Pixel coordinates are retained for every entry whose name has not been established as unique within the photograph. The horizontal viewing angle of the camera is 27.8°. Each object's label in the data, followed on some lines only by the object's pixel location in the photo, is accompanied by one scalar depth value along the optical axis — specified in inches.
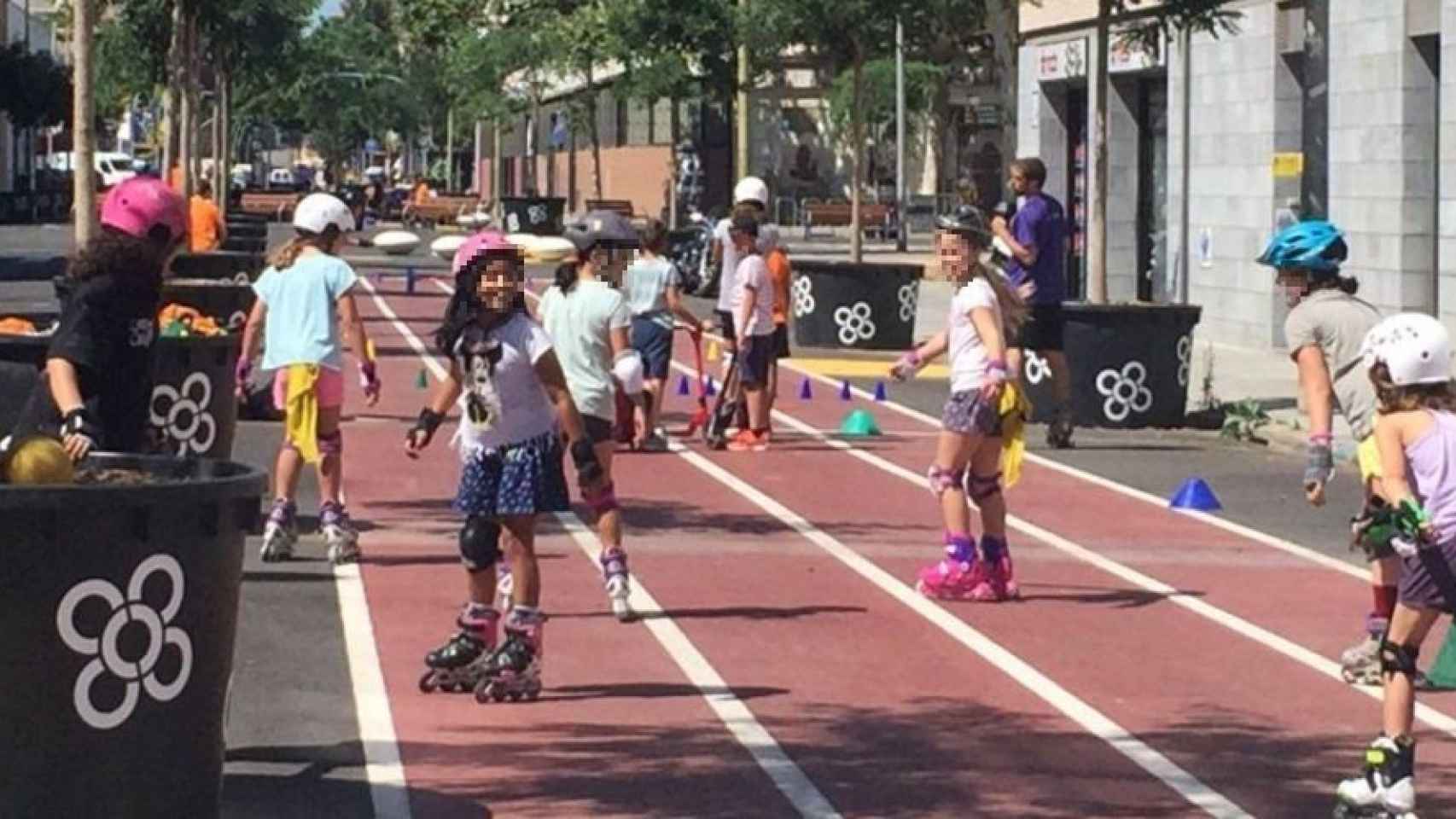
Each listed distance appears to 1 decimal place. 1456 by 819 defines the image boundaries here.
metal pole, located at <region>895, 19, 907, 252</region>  2447.1
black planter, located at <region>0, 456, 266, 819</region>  268.8
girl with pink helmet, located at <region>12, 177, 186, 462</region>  368.8
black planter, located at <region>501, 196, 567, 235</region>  2701.8
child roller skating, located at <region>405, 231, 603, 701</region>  420.2
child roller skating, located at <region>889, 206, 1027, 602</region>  524.1
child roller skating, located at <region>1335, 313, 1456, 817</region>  341.1
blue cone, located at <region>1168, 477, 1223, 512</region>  687.7
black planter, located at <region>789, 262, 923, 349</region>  1229.1
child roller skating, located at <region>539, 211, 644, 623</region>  523.8
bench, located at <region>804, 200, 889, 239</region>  2842.0
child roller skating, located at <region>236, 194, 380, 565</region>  555.2
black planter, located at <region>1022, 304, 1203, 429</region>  876.6
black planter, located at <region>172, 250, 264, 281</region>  1084.5
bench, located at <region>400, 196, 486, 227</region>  3393.2
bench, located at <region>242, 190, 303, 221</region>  2741.1
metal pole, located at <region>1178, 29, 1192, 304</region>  1204.8
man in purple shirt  817.5
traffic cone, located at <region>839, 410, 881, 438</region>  864.3
